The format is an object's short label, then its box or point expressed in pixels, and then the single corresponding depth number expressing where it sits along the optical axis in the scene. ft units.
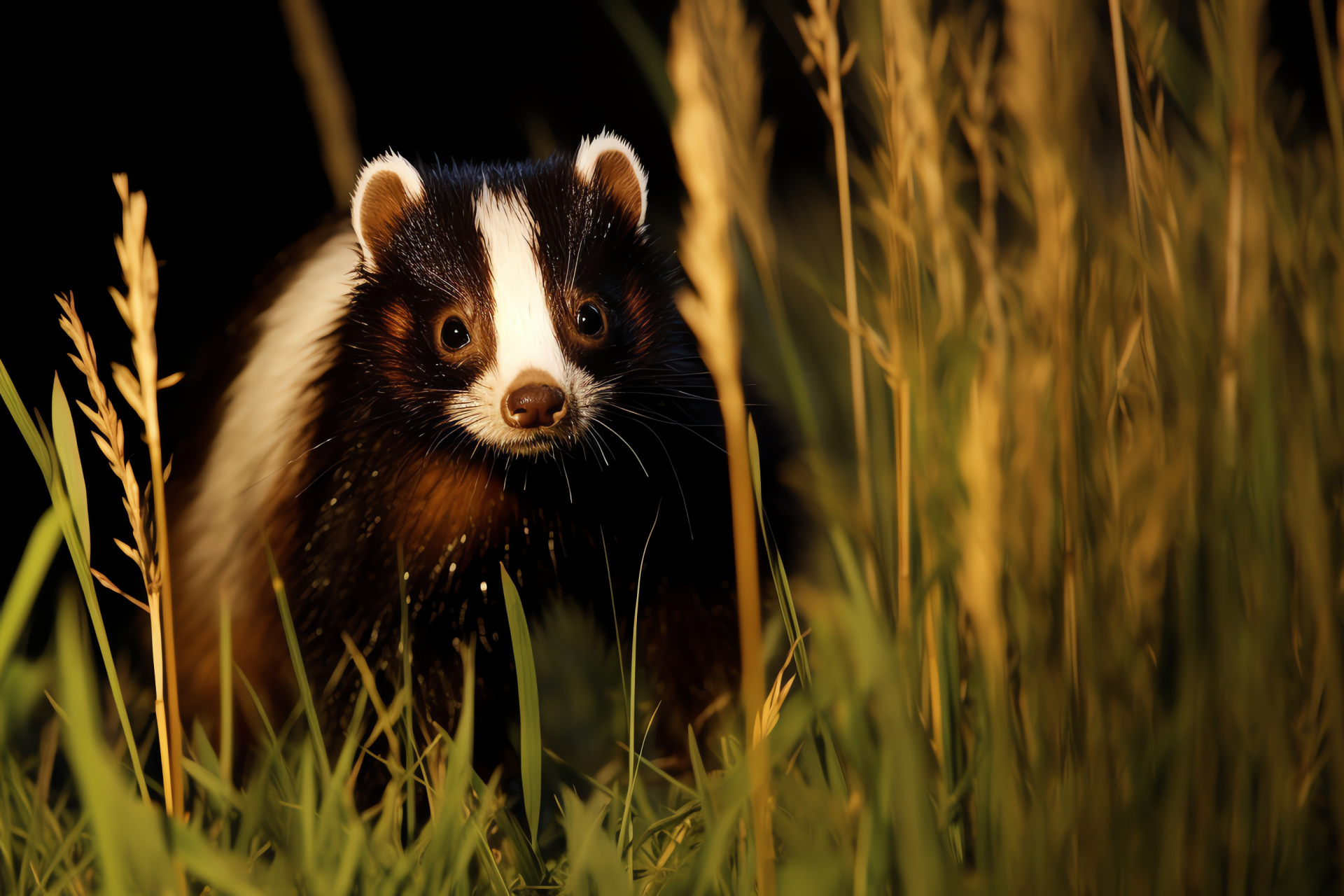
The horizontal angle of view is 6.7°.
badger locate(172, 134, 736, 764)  11.07
